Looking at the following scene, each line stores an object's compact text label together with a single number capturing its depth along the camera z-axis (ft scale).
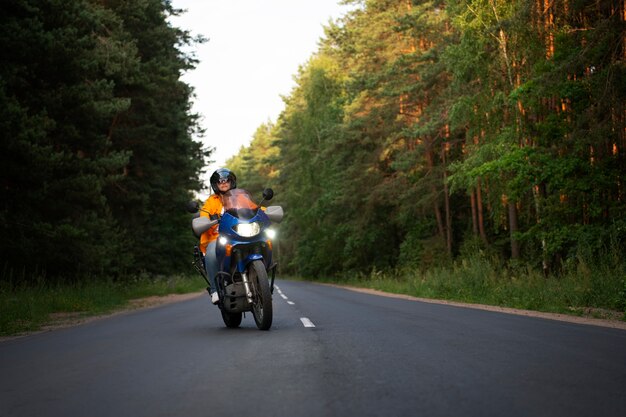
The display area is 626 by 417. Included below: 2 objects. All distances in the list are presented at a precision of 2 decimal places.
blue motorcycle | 26.50
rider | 28.48
